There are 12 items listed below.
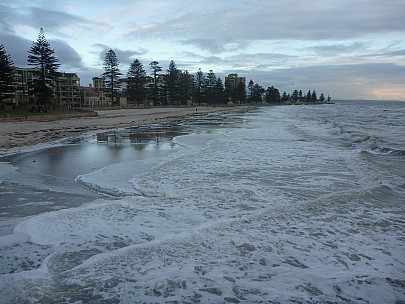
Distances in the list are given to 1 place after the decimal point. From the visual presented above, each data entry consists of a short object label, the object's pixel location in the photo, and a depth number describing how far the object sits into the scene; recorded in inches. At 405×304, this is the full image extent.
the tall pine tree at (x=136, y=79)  2984.7
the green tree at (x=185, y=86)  3503.9
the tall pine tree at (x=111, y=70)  2753.4
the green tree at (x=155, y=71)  3173.7
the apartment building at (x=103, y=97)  3680.1
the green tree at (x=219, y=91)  4013.8
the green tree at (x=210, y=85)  3966.5
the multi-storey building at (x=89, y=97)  3533.5
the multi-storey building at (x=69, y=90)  3385.8
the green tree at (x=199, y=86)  3892.7
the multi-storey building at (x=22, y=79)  1775.0
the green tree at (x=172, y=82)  3260.6
